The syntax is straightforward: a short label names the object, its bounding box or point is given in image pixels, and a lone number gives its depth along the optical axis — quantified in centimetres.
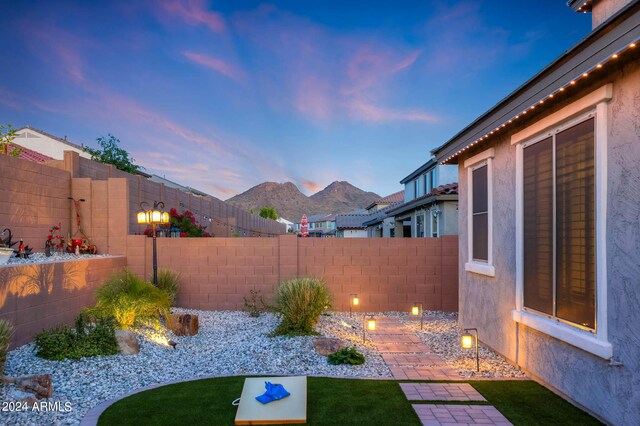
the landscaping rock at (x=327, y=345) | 565
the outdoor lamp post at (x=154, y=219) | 838
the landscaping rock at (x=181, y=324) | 673
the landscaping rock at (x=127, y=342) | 543
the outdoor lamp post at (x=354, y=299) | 828
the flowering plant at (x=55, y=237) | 854
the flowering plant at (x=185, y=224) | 1170
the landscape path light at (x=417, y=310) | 794
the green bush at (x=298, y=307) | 660
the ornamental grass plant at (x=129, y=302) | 628
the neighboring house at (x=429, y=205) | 1308
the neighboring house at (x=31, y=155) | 1639
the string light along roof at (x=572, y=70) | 276
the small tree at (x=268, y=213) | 6012
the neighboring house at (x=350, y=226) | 3440
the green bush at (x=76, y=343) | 511
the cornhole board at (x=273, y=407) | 355
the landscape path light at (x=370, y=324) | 652
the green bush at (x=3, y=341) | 408
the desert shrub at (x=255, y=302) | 891
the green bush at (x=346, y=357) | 532
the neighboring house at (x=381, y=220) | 2306
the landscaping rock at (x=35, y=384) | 390
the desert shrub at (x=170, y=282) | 870
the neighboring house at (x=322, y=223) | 5842
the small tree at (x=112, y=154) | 1933
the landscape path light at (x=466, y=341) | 523
